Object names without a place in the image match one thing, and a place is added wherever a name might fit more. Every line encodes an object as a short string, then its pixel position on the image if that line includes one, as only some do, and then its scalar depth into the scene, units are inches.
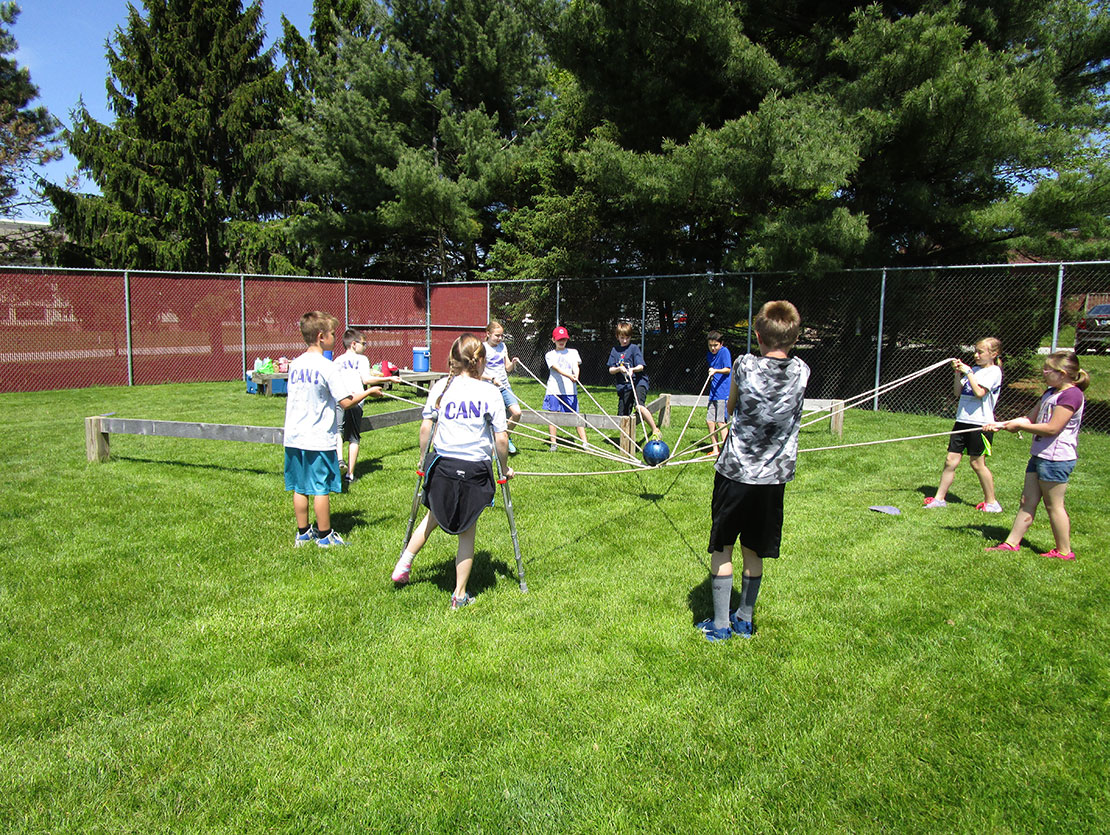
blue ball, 262.8
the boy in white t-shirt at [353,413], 291.4
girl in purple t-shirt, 191.6
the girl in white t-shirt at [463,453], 163.2
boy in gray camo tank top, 143.4
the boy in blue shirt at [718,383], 338.3
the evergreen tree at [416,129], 860.6
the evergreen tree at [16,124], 1000.9
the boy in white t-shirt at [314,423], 203.5
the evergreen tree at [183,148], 937.5
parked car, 488.1
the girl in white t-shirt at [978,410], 239.5
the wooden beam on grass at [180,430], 283.7
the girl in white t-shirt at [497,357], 326.0
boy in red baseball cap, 352.8
